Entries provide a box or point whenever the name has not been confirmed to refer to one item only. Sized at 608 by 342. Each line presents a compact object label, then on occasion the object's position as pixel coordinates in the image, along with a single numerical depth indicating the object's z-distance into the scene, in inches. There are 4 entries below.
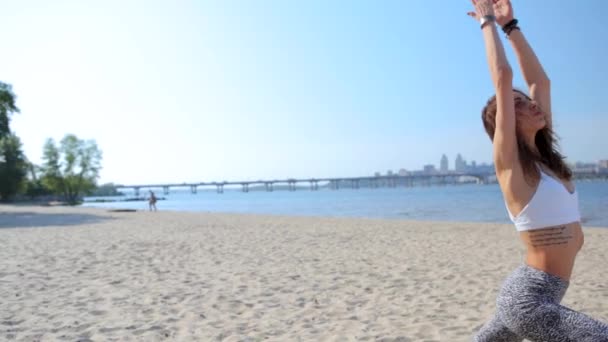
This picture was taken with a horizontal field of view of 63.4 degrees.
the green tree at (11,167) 2145.7
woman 67.3
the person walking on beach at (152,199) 1405.6
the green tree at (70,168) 2532.0
